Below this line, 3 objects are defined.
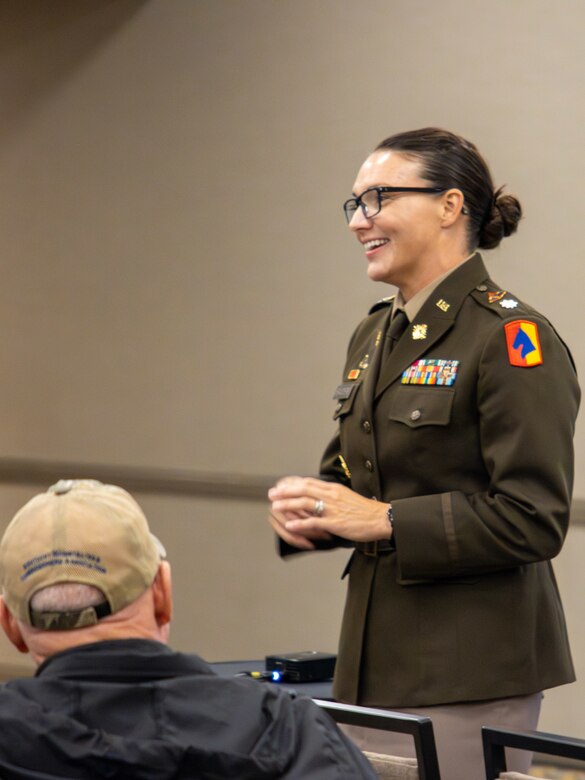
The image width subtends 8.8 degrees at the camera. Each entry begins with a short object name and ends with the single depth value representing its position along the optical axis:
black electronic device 6.19
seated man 4.93
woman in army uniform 5.58
